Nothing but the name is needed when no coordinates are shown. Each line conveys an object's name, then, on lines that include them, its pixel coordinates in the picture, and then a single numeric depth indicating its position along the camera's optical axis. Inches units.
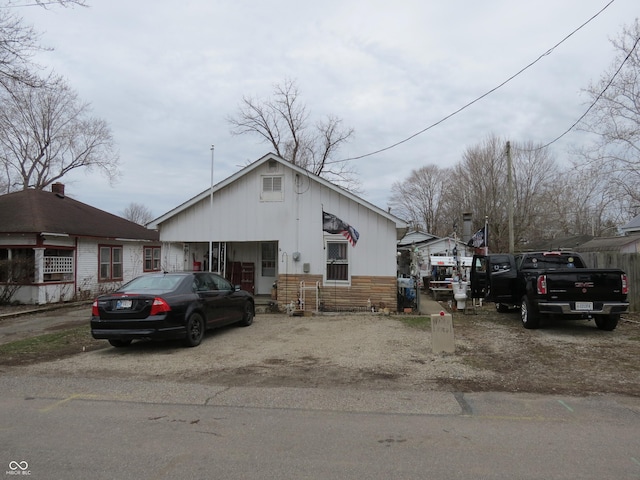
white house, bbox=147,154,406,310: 545.6
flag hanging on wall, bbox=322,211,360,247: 523.2
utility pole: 792.9
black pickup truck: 376.2
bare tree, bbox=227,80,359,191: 1407.4
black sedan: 314.7
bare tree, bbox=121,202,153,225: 3120.1
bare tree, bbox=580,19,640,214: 610.9
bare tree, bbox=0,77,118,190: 1195.1
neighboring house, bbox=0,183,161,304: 620.7
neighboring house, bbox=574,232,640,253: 919.0
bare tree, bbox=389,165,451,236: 2098.9
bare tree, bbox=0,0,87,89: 529.3
